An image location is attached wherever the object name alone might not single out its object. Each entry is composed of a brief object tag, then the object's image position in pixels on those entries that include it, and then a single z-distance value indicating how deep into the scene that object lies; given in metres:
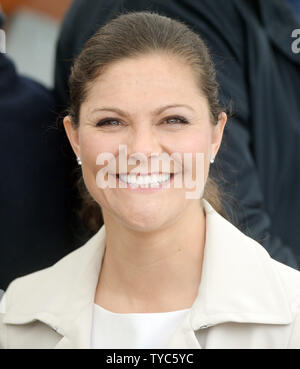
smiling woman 2.19
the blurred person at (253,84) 2.47
